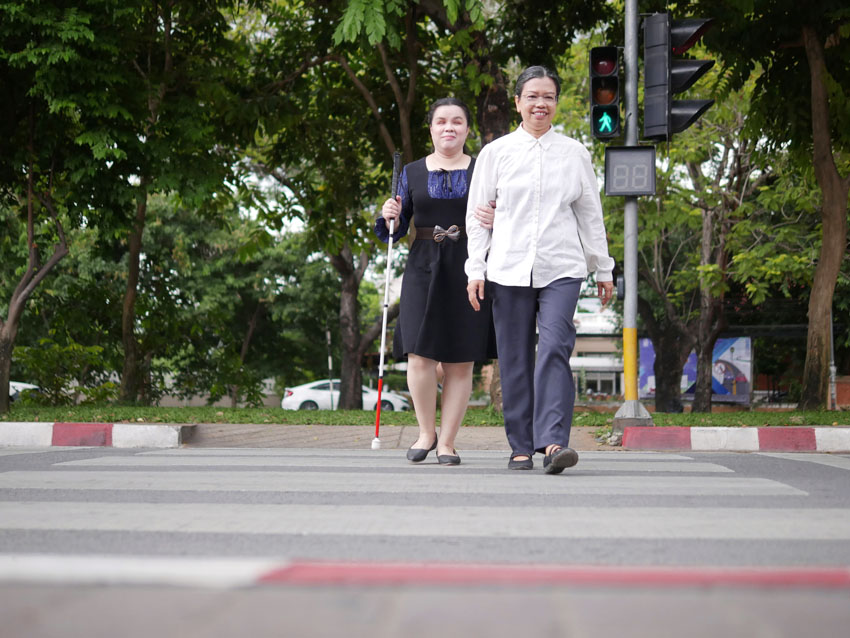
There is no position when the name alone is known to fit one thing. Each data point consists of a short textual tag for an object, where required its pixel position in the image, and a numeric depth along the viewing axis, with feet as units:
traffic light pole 28.50
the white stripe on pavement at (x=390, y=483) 13.93
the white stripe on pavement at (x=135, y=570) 7.15
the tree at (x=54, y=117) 34.96
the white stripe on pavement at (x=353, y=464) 17.84
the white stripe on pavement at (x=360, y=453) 21.40
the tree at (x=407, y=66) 42.37
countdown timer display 29.04
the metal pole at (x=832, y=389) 83.37
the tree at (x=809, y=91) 39.58
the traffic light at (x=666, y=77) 28.86
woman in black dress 18.95
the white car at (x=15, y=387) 108.67
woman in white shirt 17.52
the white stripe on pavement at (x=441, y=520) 10.18
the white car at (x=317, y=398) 113.29
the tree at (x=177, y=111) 40.45
